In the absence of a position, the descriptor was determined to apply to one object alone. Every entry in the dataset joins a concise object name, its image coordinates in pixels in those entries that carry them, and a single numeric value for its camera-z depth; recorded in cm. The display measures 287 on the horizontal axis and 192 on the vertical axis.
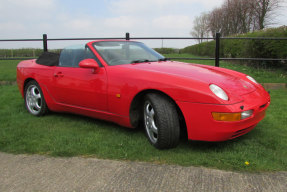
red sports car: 266
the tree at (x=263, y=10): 2789
